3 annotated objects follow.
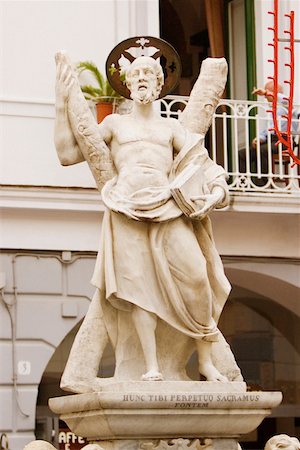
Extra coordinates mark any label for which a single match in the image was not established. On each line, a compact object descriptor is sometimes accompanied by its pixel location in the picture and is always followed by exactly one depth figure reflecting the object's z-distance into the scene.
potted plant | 17.34
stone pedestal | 9.95
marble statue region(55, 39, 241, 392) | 10.39
